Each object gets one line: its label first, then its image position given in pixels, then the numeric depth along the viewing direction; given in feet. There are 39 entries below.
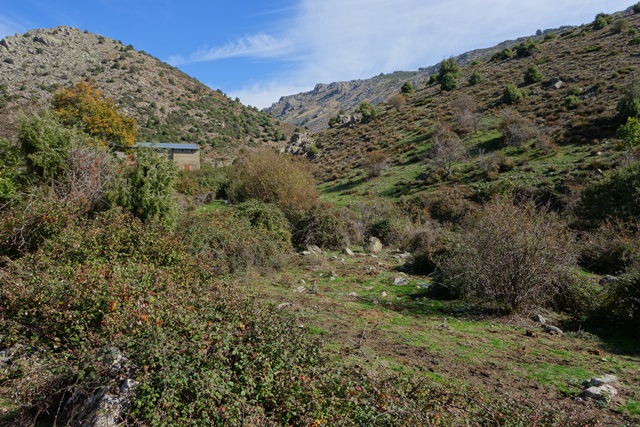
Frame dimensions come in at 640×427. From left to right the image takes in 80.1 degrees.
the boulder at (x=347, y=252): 51.13
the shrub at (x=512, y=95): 113.19
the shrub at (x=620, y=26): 132.98
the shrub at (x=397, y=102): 158.85
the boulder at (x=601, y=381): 16.87
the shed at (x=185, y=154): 120.06
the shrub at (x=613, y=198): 45.65
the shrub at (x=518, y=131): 86.80
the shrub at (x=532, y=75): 122.53
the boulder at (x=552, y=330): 24.22
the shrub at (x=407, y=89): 177.27
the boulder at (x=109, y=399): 12.42
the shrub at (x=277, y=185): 59.16
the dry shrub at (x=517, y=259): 26.76
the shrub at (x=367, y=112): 155.74
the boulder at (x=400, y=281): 37.57
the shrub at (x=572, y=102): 97.19
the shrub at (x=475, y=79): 145.38
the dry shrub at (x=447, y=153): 87.66
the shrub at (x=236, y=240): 37.29
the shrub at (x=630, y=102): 77.82
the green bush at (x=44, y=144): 40.55
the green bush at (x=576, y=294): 28.04
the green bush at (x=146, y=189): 38.55
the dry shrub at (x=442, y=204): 65.00
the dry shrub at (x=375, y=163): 99.50
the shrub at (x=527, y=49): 152.05
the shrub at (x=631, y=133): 64.69
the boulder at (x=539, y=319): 26.17
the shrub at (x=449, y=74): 152.76
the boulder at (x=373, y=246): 54.13
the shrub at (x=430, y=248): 40.65
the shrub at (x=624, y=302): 24.13
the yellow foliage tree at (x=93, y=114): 102.17
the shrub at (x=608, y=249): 35.96
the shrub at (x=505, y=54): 161.58
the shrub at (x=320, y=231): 53.93
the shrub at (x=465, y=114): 107.23
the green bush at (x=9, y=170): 34.45
